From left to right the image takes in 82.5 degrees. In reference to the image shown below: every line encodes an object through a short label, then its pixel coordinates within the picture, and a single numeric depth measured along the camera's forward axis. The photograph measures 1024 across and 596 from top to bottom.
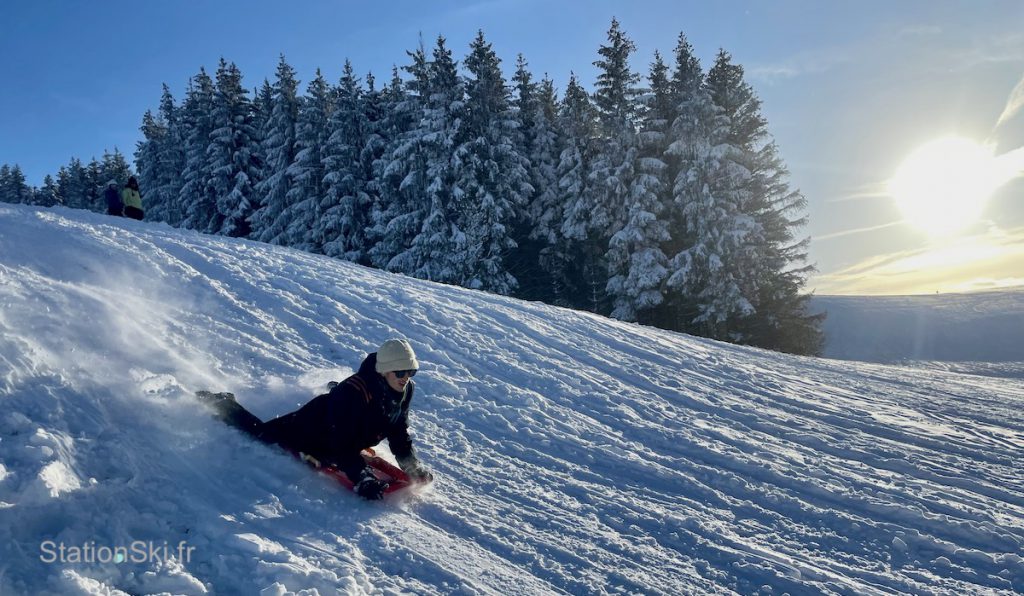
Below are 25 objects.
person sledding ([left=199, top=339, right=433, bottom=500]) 4.36
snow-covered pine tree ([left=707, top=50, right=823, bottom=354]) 24.16
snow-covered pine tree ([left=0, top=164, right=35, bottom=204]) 61.16
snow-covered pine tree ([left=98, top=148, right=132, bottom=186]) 52.53
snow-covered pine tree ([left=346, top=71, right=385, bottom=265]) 29.91
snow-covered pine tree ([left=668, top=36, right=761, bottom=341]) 22.81
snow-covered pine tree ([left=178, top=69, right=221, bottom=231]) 36.84
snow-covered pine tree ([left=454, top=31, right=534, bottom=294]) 25.50
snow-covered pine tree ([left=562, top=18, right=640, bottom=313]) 25.64
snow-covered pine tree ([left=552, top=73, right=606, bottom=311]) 27.22
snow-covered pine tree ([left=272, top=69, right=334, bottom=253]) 30.84
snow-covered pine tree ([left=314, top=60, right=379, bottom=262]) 29.73
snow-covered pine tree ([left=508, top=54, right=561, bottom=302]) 29.92
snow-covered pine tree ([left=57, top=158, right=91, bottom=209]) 55.28
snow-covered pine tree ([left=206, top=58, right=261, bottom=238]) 35.00
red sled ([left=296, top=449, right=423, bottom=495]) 4.44
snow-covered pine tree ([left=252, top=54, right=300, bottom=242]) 32.47
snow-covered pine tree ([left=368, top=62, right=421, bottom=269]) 27.06
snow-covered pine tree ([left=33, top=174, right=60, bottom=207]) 62.20
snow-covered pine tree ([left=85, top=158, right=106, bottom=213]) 53.77
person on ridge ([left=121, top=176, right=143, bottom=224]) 15.72
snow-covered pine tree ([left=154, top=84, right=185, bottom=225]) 41.91
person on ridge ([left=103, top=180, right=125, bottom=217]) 15.97
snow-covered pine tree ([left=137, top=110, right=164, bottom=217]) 44.97
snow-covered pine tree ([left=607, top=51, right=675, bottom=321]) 23.89
